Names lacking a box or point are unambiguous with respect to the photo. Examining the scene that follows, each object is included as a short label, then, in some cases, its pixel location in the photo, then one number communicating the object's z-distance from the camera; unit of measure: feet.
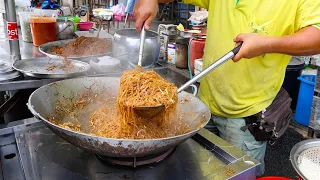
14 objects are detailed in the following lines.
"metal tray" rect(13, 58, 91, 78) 6.42
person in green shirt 4.96
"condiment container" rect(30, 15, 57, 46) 9.09
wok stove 3.83
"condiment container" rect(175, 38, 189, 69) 10.59
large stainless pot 7.25
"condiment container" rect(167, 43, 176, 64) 10.80
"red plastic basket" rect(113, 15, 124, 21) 32.66
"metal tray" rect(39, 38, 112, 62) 7.88
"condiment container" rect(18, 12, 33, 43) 9.49
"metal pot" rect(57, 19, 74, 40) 10.18
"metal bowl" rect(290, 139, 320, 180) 4.77
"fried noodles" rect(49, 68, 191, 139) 4.30
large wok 3.29
